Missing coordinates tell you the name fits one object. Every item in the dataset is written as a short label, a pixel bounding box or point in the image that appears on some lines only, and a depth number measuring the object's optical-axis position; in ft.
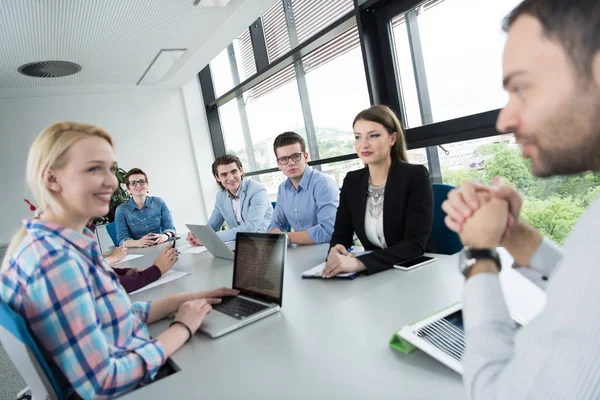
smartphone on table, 5.47
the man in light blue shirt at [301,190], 9.43
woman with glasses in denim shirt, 13.32
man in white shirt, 1.72
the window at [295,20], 12.58
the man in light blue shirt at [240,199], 11.18
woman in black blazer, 6.43
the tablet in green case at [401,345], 3.25
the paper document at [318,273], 5.44
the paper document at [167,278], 6.63
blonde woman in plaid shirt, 3.24
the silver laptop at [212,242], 7.93
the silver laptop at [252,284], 4.45
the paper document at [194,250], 9.35
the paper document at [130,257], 10.03
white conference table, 2.94
